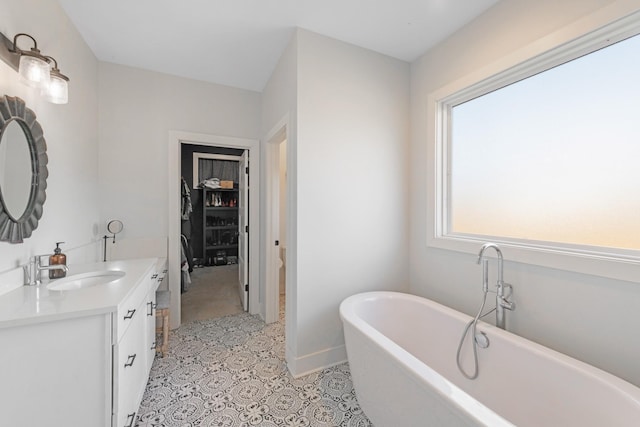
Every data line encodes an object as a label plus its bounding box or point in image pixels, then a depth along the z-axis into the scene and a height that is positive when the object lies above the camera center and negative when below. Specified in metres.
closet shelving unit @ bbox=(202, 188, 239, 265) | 5.36 -0.20
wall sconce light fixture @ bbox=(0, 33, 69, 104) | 1.27 +0.78
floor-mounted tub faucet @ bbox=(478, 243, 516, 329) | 1.57 -0.53
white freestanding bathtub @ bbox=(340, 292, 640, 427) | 0.98 -0.79
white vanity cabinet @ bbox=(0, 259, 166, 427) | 0.96 -0.59
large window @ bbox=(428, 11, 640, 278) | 1.27 +0.40
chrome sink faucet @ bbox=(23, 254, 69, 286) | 1.36 -0.30
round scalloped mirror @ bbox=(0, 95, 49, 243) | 1.24 +0.25
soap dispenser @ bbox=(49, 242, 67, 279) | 1.48 -0.28
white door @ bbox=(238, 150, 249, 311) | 3.04 -0.18
